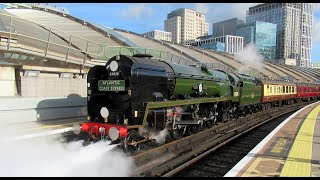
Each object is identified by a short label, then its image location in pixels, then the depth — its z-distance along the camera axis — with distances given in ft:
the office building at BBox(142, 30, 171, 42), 453.99
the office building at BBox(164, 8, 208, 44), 530.68
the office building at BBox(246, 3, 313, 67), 375.04
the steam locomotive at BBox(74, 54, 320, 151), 33.37
